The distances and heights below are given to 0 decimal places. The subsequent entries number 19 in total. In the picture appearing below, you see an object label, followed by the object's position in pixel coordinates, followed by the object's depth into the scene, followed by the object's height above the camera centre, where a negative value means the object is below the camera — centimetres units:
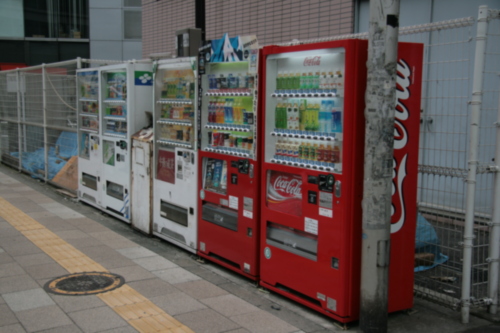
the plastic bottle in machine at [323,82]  525 +25
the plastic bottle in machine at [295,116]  559 -10
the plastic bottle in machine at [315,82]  536 +25
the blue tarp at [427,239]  600 -151
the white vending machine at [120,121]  865 -29
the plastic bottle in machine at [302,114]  554 -8
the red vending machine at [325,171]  493 -65
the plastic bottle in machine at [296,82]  558 +26
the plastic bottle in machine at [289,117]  564 -12
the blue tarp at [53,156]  1207 -138
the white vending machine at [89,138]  1012 -70
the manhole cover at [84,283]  591 -211
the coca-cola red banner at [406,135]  512 -27
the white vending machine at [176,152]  735 -70
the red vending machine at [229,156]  616 -63
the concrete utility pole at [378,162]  451 -48
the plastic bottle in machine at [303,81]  551 +27
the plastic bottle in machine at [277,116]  579 -11
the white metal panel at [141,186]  837 -133
